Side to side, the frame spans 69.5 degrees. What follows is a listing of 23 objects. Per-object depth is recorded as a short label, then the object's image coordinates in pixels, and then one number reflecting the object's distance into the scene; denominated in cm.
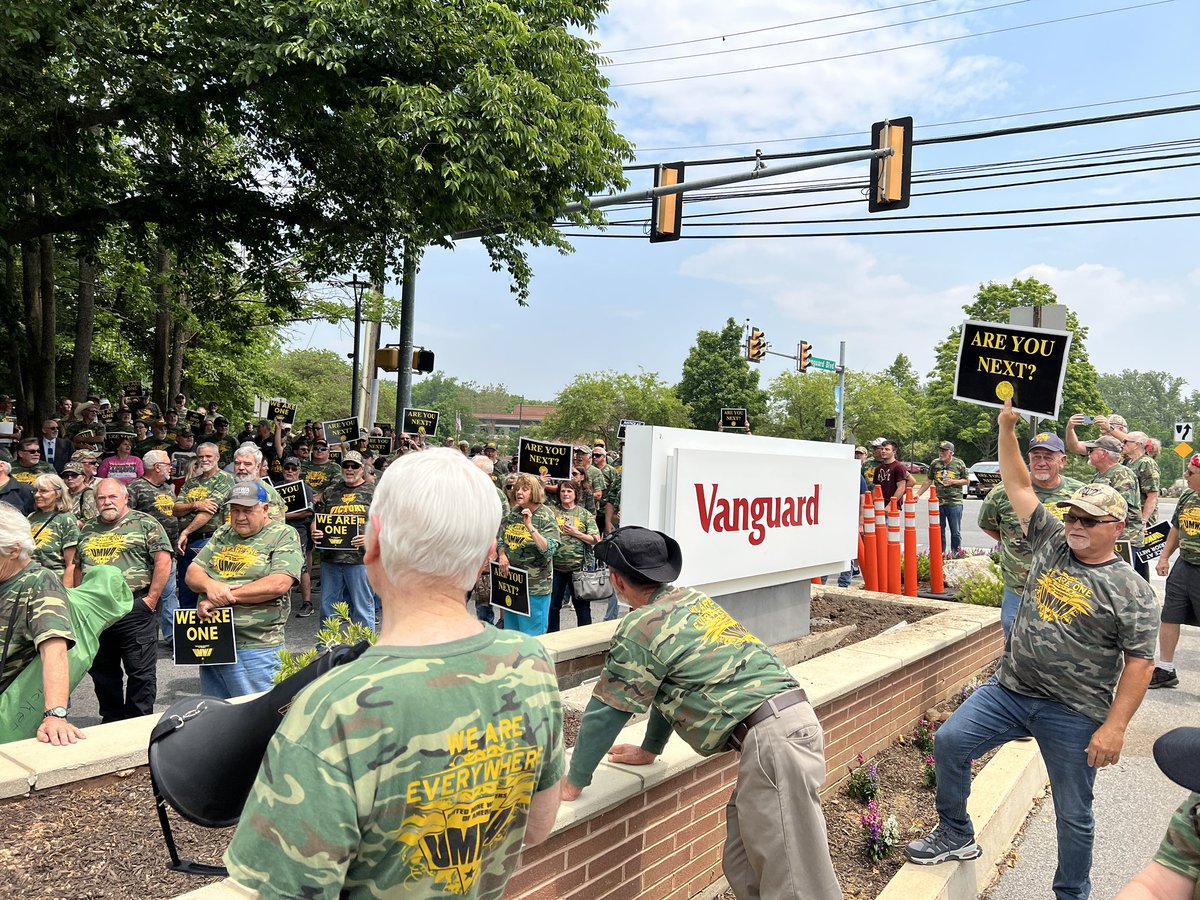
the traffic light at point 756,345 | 3403
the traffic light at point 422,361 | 1642
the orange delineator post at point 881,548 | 1126
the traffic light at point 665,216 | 1427
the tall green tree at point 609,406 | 6194
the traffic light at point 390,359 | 1566
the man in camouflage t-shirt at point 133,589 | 580
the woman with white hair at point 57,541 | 598
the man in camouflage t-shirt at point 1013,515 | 629
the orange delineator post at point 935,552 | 1160
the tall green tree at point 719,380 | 6438
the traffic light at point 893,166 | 1281
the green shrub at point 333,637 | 478
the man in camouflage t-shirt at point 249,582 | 518
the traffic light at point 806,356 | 3345
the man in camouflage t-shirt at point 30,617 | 360
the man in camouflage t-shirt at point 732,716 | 314
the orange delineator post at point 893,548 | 1109
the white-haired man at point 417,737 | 146
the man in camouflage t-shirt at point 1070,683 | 386
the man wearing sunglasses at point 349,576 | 811
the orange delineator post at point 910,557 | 1148
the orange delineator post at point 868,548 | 1120
